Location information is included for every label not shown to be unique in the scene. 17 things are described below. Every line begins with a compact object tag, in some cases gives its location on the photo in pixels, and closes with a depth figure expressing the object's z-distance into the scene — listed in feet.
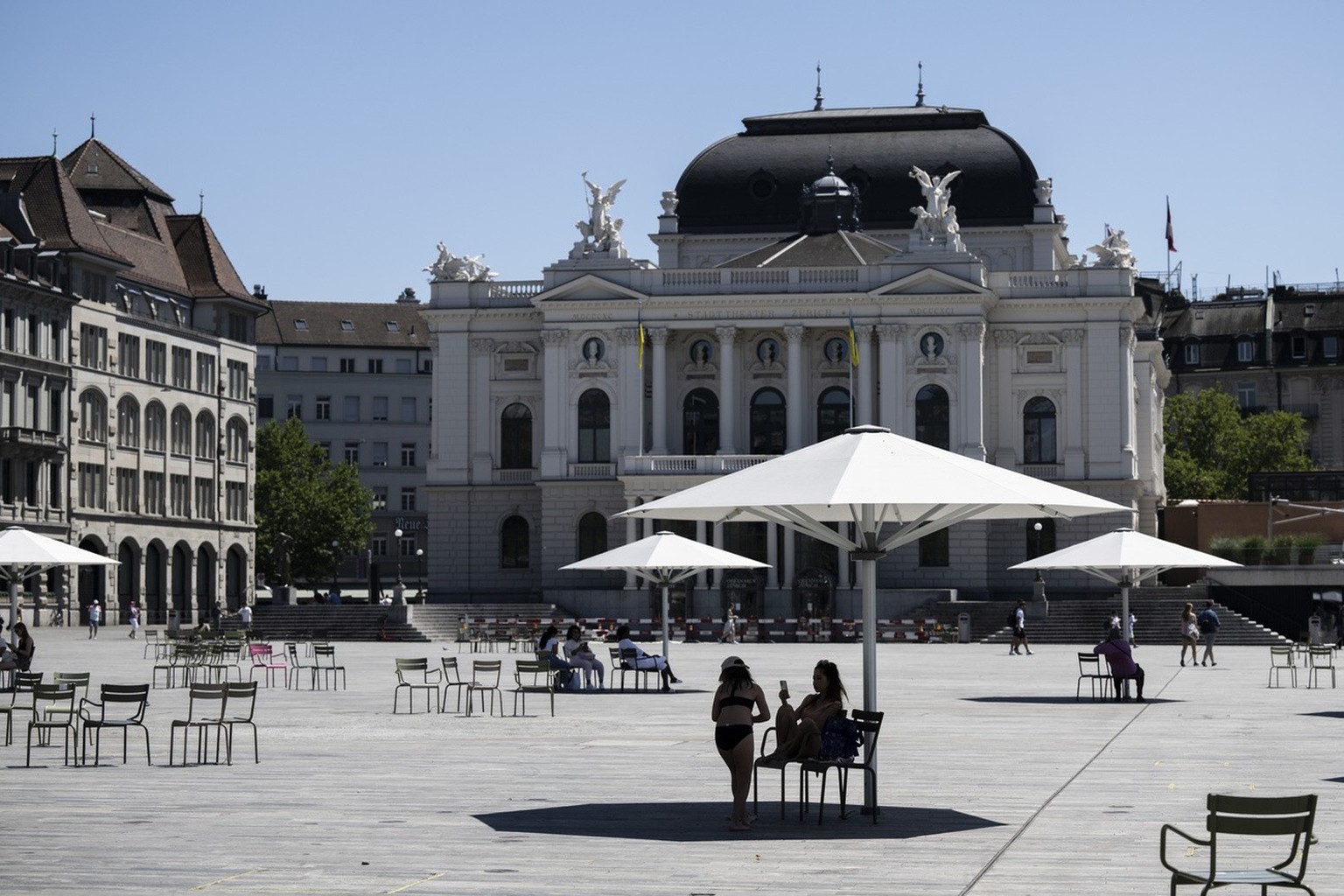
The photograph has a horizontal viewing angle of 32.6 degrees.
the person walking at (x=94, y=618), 278.05
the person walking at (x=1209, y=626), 193.36
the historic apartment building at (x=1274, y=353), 440.04
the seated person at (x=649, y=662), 146.72
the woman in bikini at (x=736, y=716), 67.26
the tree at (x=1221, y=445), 410.72
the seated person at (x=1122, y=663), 136.15
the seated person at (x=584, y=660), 146.92
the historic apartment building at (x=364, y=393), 485.97
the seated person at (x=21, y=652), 135.44
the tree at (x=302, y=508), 407.64
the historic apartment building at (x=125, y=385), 314.14
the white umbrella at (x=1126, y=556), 161.99
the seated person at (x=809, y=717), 71.36
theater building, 310.04
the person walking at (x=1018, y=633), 232.12
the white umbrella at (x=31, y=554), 137.39
